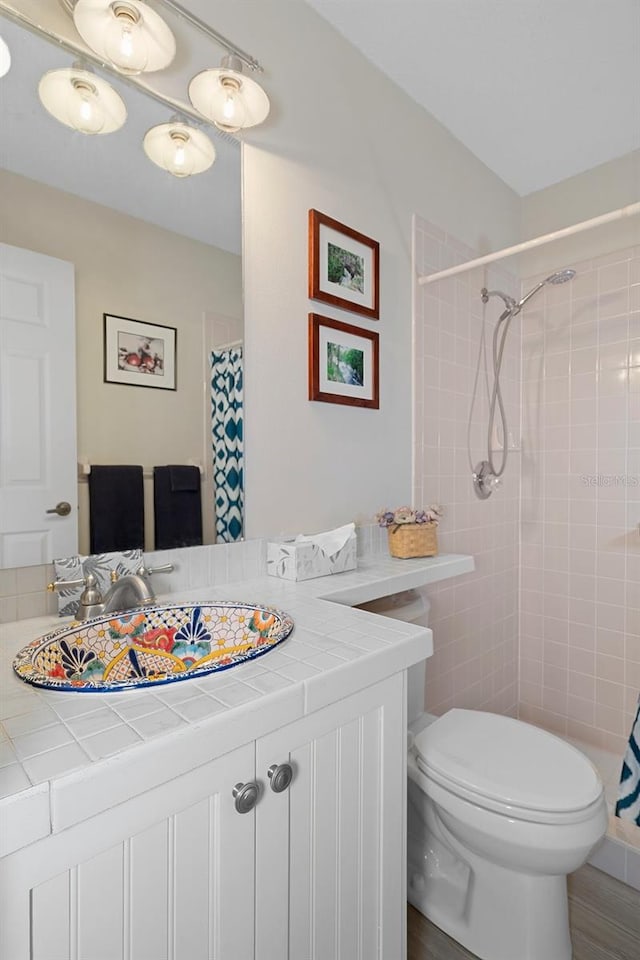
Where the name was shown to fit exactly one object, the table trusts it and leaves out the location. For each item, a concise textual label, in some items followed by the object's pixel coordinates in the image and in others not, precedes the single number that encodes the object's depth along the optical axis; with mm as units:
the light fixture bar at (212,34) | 1136
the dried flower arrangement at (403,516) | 1634
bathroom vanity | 527
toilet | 1071
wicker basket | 1612
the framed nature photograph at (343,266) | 1495
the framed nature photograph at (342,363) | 1503
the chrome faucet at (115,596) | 978
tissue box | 1307
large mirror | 992
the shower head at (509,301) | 2051
